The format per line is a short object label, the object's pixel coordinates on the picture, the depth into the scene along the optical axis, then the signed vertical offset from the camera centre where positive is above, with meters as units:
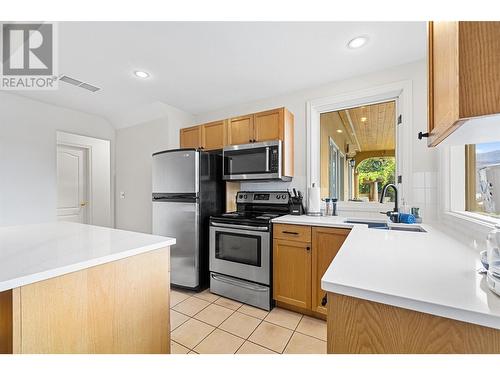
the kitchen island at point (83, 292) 0.76 -0.44
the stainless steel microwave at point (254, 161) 2.40 +0.28
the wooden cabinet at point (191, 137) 3.02 +0.69
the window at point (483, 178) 1.07 +0.04
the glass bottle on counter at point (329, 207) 2.47 -0.24
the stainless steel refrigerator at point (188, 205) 2.53 -0.23
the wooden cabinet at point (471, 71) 0.52 +0.28
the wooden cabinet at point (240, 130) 2.62 +0.68
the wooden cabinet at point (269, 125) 2.45 +0.69
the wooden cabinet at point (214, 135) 2.81 +0.66
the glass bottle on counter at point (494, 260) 0.57 -0.20
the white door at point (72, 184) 3.32 +0.04
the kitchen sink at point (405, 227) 1.59 -0.31
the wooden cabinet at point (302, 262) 1.92 -0.69
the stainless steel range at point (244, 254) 2.14 -0.69
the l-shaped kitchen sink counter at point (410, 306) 0.52 -0.30
